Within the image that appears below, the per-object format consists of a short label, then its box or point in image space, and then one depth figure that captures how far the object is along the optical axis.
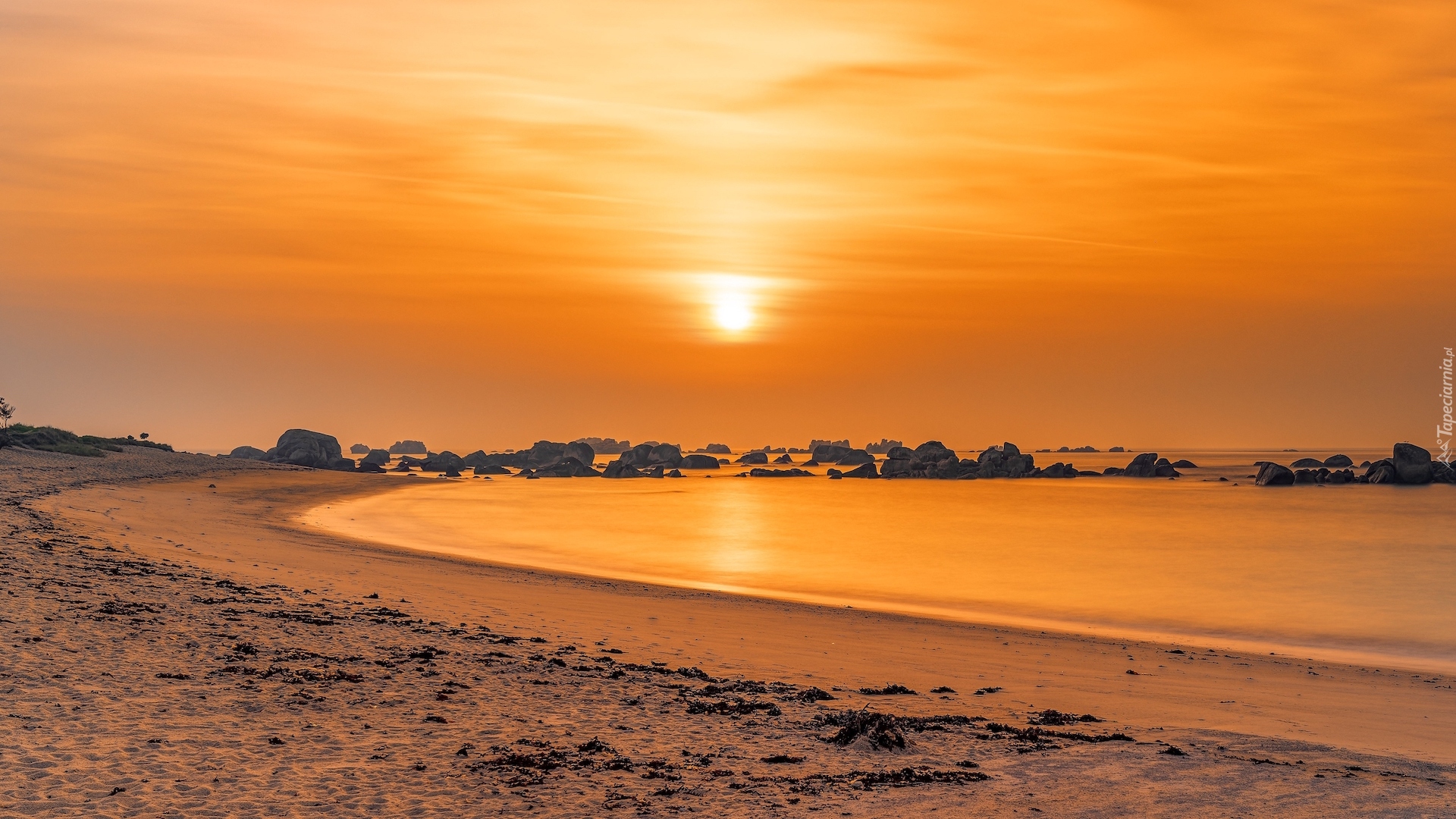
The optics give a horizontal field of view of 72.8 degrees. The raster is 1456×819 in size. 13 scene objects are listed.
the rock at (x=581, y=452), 174.75
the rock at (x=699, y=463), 185.75
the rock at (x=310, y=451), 121.88
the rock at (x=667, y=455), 173.12
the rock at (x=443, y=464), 144.75
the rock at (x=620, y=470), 151.50
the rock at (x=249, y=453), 142.88
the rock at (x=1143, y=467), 159.50
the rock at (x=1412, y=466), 113.21
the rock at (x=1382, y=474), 113.38
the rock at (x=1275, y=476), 120.00
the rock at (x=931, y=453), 149.88
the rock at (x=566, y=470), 150.12
